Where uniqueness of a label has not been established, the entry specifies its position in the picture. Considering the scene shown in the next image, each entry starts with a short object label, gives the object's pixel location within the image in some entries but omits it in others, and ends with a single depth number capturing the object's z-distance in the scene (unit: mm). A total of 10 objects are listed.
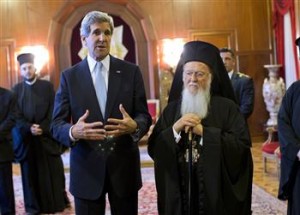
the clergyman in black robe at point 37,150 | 5469
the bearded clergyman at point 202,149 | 2920
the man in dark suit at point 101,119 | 2861
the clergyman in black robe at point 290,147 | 3379
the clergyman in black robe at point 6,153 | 5008
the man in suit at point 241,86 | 5492
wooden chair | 7141
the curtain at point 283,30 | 9148
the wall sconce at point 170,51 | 10188
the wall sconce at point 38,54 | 10117
